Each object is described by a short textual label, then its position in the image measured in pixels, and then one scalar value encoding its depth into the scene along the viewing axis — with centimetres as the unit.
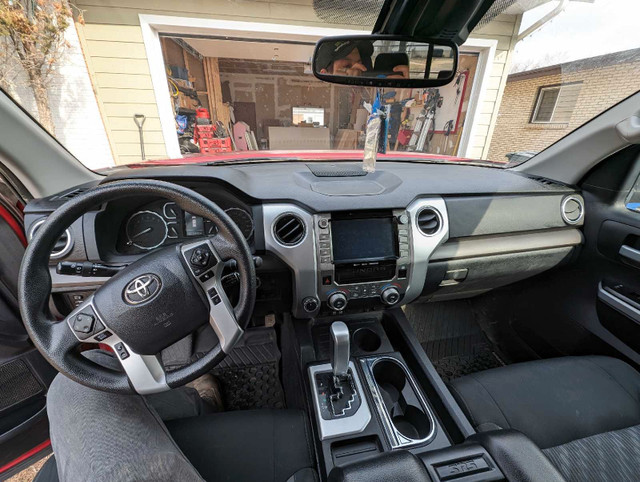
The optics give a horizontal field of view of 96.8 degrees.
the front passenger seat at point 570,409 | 93
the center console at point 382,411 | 80
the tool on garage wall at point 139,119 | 396
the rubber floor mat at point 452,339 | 192
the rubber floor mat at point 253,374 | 166
